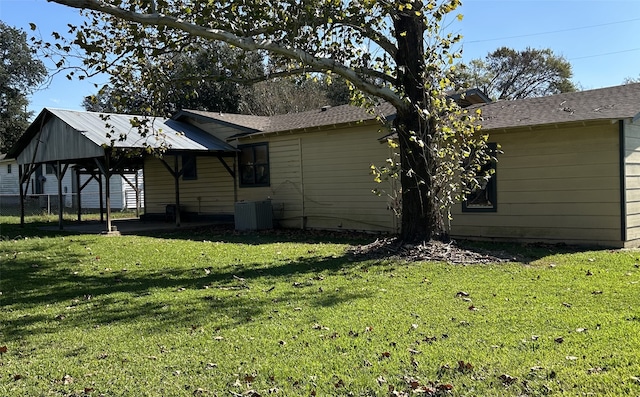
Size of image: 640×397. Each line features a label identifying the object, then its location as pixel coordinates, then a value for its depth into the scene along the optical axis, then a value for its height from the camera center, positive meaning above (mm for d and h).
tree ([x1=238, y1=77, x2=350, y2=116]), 35562 +5639
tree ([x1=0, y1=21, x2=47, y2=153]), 39938 +8201
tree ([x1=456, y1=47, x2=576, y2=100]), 42688 +8396
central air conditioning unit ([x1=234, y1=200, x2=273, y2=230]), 15859 -825
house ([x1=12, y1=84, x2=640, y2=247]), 10789 +351
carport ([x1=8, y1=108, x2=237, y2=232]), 15523 +1396
